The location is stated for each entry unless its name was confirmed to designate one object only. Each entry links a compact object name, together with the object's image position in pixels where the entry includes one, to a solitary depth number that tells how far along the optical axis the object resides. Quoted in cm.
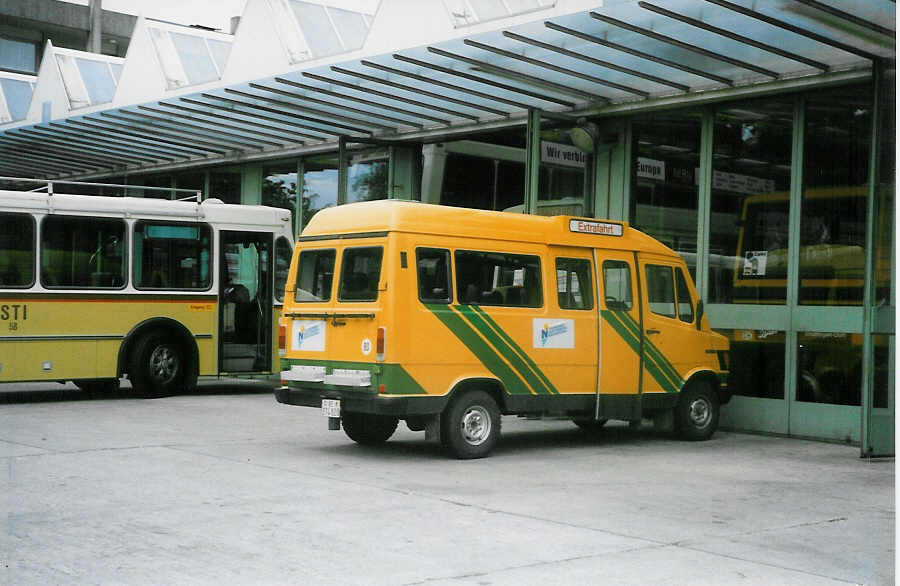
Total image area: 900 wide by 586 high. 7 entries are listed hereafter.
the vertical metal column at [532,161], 1570
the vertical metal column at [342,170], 1873
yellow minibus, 1074
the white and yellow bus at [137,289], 1557
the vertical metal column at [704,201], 1490
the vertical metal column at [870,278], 1154
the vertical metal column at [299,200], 2217
